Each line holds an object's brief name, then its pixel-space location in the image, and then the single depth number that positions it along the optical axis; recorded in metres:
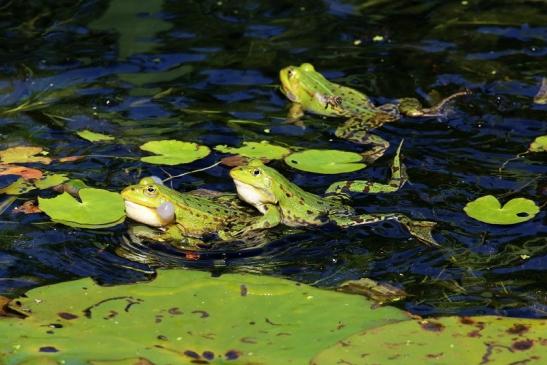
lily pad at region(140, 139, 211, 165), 12.56
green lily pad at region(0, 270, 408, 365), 8.34
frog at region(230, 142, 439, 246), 11.18
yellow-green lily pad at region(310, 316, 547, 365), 8.28
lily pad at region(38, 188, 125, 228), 11.05
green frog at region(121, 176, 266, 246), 10.84
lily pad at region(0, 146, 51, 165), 12.70
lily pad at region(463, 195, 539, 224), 11.21
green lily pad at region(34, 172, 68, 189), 11.99
